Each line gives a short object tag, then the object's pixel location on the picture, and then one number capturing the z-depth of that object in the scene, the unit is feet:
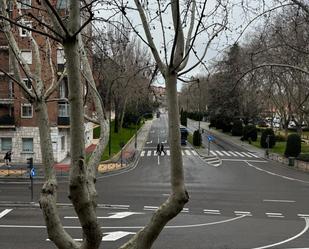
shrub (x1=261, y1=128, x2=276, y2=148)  195.42
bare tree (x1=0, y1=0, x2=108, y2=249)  12.56
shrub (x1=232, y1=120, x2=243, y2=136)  260.01
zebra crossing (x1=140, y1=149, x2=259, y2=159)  171.42
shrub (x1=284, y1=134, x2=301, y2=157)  157.54
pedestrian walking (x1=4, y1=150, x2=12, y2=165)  130.00
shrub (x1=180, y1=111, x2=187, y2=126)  338.77
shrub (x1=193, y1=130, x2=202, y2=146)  204.74
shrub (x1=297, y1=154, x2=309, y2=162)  146.98
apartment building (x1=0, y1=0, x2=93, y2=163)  137.49
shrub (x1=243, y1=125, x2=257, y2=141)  230.68
